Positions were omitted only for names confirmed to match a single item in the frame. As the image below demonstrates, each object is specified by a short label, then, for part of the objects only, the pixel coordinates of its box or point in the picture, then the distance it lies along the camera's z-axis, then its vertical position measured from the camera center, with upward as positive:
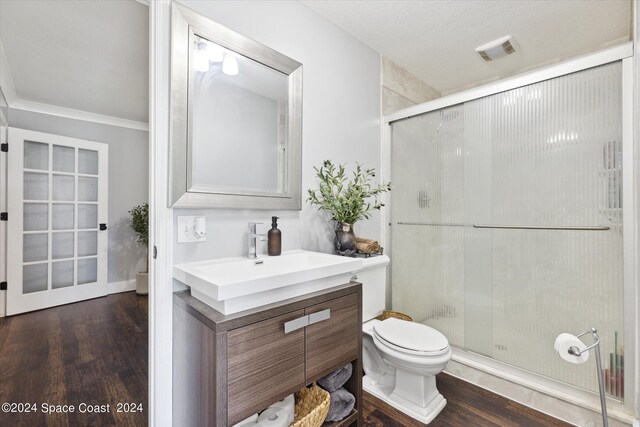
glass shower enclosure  1.51 -0.04
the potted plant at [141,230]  3.82 -0.21
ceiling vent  2.24 +1.35
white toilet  1.55 -0.78
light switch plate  1.30 -0.06
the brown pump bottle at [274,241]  1.54 -0.14
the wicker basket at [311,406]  1.15 -0.83
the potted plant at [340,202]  1.86 +0.08
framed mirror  1.29 +0.49
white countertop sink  0.99 -0.26
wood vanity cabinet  0.95 -0.52
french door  3.11 -0.07
